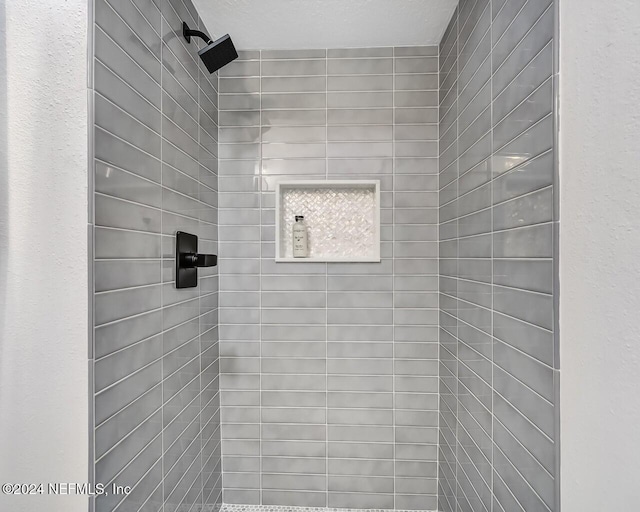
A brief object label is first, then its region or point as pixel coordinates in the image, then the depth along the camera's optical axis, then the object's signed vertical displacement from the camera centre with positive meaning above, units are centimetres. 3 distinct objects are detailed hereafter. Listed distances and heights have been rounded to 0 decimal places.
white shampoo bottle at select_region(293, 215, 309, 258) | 183 +8
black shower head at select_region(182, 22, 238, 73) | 135 +75
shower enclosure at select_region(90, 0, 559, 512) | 89 -9
